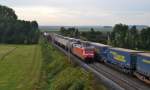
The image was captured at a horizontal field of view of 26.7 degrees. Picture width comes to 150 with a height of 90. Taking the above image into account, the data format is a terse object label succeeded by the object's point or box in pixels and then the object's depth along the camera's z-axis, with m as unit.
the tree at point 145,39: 105.80
